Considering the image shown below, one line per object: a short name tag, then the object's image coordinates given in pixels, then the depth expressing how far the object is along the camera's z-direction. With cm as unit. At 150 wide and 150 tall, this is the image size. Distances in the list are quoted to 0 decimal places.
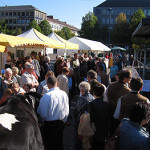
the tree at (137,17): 3919
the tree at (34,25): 6376
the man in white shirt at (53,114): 343
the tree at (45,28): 6875
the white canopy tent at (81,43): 1702
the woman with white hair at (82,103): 342
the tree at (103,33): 6875
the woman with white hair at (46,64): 820
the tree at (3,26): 5030
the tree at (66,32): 7662
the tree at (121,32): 6031
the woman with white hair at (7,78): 484
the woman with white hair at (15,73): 553
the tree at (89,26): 6412
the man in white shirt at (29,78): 527
